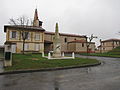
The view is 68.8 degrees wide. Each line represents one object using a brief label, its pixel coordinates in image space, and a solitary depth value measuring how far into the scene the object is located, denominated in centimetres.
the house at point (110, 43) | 5000
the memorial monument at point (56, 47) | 1413
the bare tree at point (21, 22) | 2344
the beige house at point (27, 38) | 2467
